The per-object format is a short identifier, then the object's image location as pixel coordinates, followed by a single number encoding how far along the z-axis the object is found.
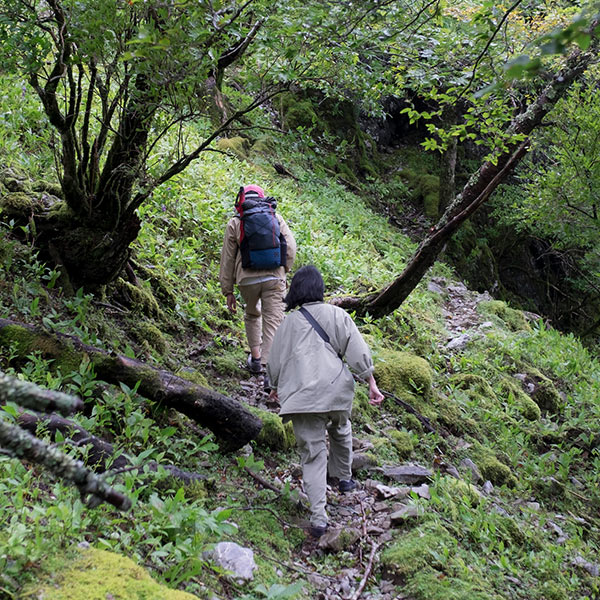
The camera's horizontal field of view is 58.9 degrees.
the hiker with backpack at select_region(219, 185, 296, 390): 5.96
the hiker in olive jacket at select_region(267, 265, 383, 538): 4.29
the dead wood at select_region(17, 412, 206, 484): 3.32
